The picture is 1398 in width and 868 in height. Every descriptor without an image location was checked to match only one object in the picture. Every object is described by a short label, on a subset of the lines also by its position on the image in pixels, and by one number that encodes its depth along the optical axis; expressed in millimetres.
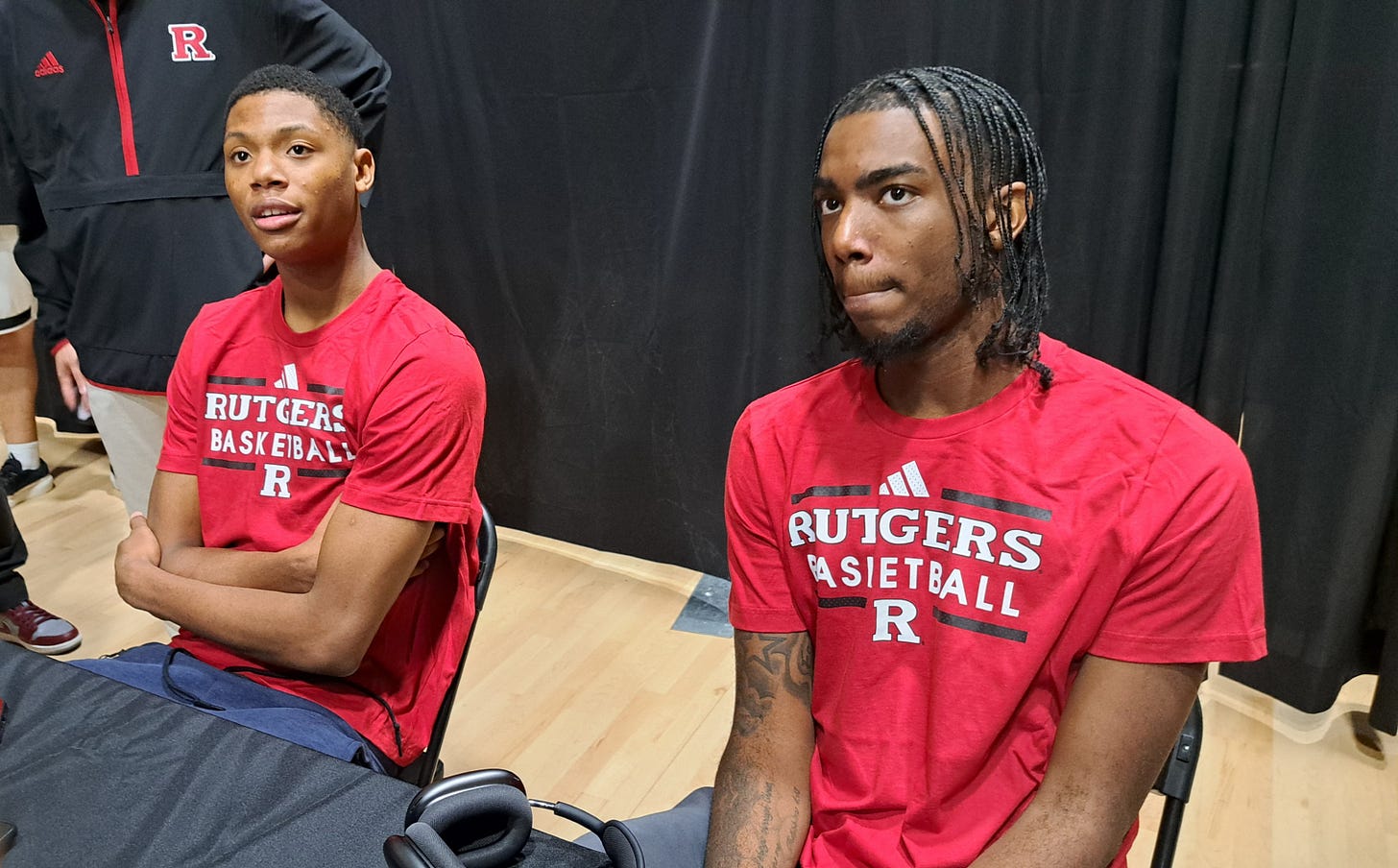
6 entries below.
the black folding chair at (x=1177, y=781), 1093
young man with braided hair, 1010
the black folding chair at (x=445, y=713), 1529
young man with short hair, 1442
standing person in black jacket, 2098
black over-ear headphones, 837
